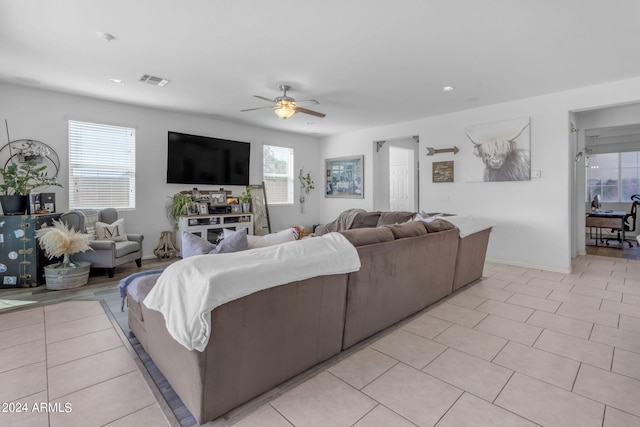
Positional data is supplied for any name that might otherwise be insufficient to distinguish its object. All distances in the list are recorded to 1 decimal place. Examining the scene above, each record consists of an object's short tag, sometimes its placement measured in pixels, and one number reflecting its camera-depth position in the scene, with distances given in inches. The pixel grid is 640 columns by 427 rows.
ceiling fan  159.5
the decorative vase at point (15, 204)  147.5
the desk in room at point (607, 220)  253.9
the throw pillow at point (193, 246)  79.0
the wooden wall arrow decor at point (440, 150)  218.8
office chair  270.7
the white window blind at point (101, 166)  186.2
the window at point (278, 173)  282.4
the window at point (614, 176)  338.6
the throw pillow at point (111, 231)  176.9
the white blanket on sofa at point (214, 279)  54.9
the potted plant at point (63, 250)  141.7
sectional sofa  60.7
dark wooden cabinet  146.6
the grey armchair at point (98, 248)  162.6
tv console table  215.3
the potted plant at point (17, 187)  147.7
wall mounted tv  221.1
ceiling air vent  152.5
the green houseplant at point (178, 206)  216.2
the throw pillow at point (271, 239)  86.5
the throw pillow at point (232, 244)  78.7
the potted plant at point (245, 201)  250.1
